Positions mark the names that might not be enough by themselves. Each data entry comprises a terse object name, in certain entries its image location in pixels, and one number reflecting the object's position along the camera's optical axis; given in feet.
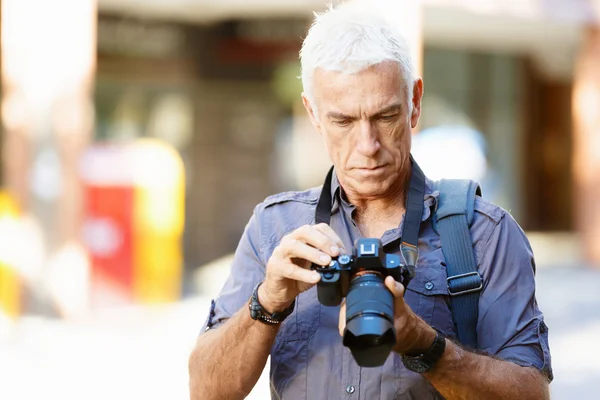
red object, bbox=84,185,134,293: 62.98
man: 15.06
